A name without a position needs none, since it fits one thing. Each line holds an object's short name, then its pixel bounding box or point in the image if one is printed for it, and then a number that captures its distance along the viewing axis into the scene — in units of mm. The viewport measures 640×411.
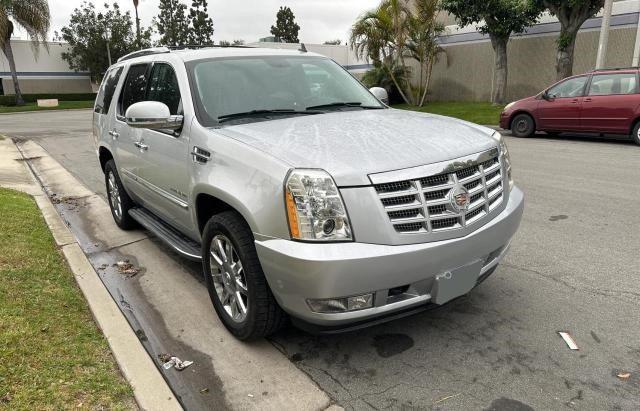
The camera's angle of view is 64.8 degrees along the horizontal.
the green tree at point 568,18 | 15922
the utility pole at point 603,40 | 14664
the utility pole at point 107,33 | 46869
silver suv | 2633
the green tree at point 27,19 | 33000
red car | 11047
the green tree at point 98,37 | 46594
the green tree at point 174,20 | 70706
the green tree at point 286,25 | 76812
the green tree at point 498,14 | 17438
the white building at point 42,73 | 47875
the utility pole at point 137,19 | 29712
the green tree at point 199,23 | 72438
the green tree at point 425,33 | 21000
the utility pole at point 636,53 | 17312
